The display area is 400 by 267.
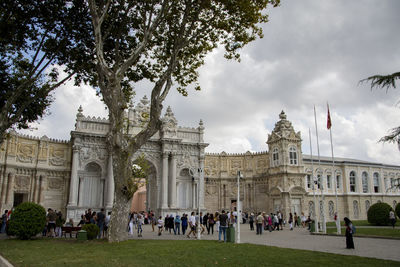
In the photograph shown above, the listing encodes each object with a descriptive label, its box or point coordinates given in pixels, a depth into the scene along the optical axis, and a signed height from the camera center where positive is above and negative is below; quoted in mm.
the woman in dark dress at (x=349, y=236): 15234 -1491
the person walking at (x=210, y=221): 24406 -1272
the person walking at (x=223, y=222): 18381 -1025
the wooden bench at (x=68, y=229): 20250 -1520
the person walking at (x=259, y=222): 24172 -1374
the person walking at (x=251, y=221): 30058 -1628
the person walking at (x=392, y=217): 28062 -1162
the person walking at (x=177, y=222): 24312 -1337
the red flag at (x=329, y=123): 25747 +6129
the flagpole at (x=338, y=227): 22712 -1638
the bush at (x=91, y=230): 18000 -1410
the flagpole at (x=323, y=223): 23922 -1422
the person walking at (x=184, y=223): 24038 -1393
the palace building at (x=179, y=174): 32312 +3295
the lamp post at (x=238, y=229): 17728 -1369
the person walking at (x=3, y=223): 22816 -1300
